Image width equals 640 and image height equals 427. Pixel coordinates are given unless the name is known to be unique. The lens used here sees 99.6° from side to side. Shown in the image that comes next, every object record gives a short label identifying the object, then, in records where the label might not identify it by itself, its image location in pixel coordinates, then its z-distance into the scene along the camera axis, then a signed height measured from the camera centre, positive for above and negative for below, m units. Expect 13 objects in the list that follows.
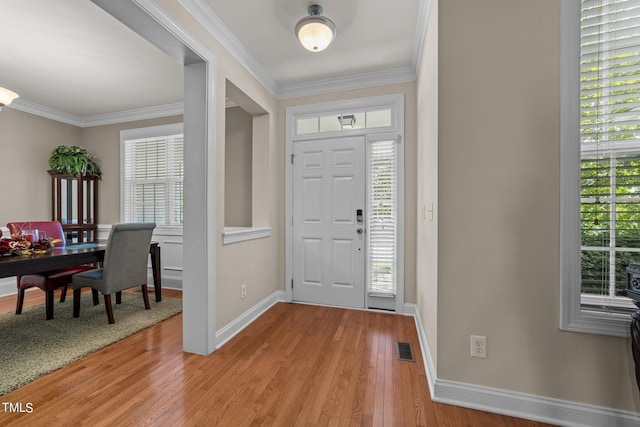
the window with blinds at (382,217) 3.01 -0.07
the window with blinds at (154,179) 4.05 +0.48
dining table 1.94 -0.39
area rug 1.92 -1.10
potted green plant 3.95 +0.74
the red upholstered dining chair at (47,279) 2.64 -0.68
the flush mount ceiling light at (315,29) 2.07 +1.41
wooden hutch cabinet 3.99 +0.10
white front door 3.10 -0.13
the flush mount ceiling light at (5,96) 2.44 +1.05
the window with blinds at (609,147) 1.38 +0.33
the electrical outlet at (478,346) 1.54 -0.77
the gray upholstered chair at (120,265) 2.59 -0.55
